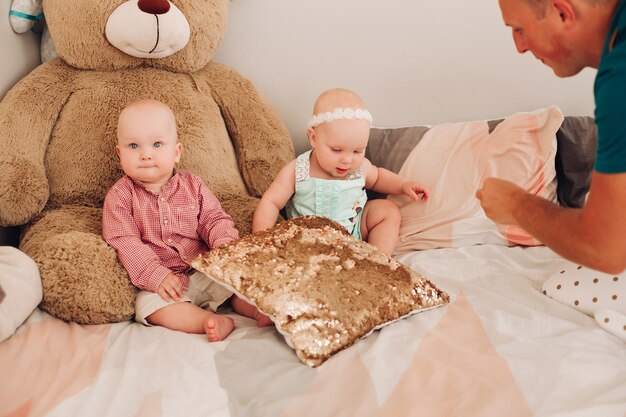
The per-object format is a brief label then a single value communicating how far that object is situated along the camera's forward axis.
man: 0.79
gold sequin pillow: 1.10
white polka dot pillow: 1.15
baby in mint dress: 1.48
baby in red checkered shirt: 1.26
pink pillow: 1.58
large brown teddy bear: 1.41
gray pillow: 1.61
